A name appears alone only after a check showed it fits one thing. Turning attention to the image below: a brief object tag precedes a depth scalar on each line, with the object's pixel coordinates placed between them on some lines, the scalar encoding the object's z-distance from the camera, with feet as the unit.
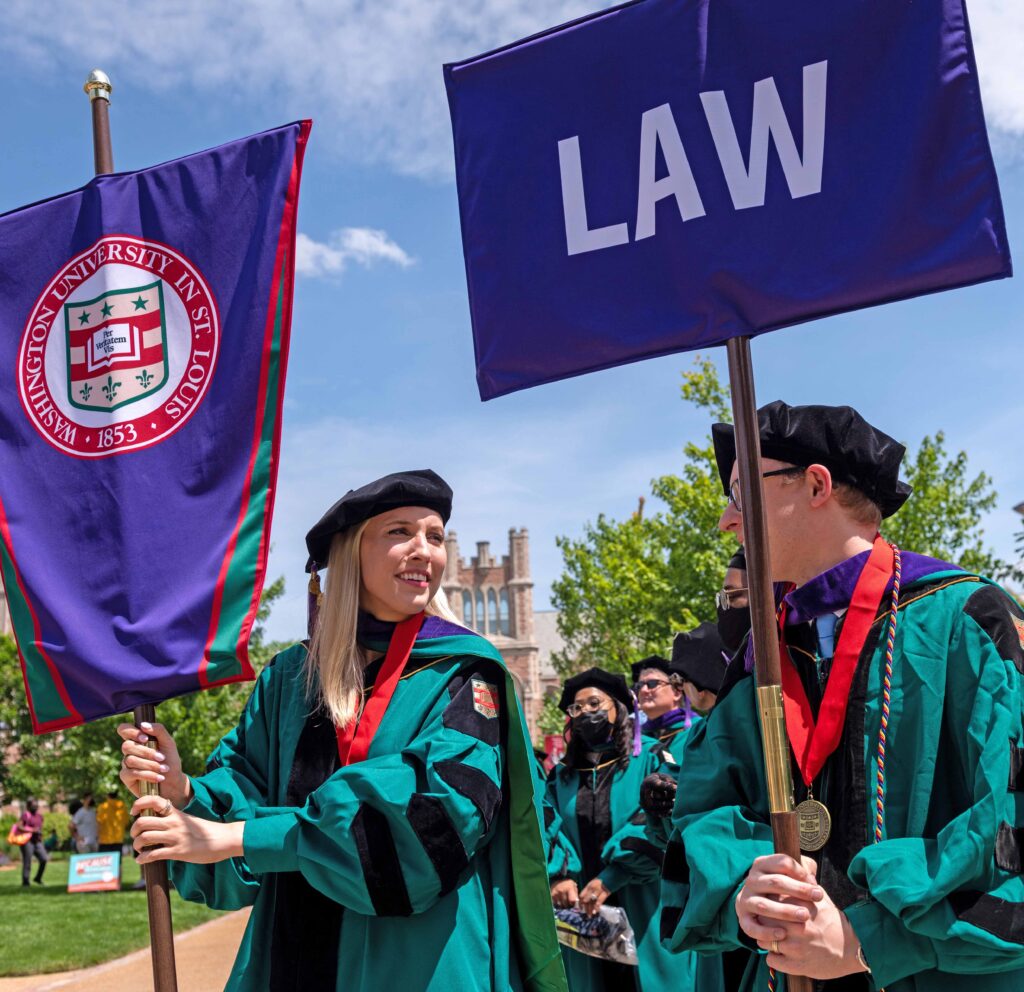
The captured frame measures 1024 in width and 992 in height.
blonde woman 9.62
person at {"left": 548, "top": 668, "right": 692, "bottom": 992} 20.66
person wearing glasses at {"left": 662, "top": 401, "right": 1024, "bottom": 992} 7.11
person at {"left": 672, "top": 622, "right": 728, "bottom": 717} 22.71
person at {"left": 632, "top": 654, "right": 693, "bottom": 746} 25.58
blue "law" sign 7.74
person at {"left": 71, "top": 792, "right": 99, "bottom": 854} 74.95
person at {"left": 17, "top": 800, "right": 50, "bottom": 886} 69.82
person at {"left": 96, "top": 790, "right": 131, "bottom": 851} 70.23
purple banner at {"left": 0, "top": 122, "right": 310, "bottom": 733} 10.54
